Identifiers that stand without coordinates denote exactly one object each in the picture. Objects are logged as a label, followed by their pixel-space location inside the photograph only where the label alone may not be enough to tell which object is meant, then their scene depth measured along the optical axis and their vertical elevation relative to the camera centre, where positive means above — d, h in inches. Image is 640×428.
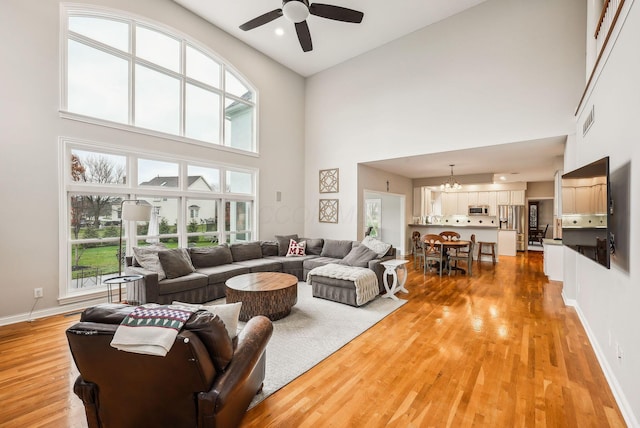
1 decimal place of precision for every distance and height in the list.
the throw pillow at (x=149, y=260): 159.5 -26.6
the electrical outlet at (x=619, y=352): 85.7 -42.2
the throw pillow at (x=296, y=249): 248.3 -31.4
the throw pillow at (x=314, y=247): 255.6 -30.3
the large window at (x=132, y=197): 165.2 +6.3
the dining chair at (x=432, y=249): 246.4 -32.3
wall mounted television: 86.9 +1.3
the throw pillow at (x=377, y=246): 199.2 -23.1
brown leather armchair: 54.2 -33.1
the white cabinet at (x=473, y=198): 379.6 +21.3
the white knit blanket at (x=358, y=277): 166.1 -38.4
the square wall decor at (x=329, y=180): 286.0 +34.0
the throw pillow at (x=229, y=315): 69.6 -25.2
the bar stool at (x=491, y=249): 320.5 -40.3
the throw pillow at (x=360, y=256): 194.5 -30.1
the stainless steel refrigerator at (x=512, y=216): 371.6 -2.8
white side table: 183.2 -41.2
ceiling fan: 142.9 +109.9
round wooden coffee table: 141.6 -42.3
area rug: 99.7 -55.2
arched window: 166.7 +93.3
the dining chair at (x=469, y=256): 250.0 -38.4
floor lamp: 148.9 +1.1
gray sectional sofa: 156.4 -36.0
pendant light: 293.1 +29.7
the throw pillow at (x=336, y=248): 237.0 -29.7
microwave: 370.9 +5.1
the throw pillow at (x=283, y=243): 251.7 -26.6
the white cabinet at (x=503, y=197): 375.9 +22.6
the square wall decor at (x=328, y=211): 286.7 +2.7
